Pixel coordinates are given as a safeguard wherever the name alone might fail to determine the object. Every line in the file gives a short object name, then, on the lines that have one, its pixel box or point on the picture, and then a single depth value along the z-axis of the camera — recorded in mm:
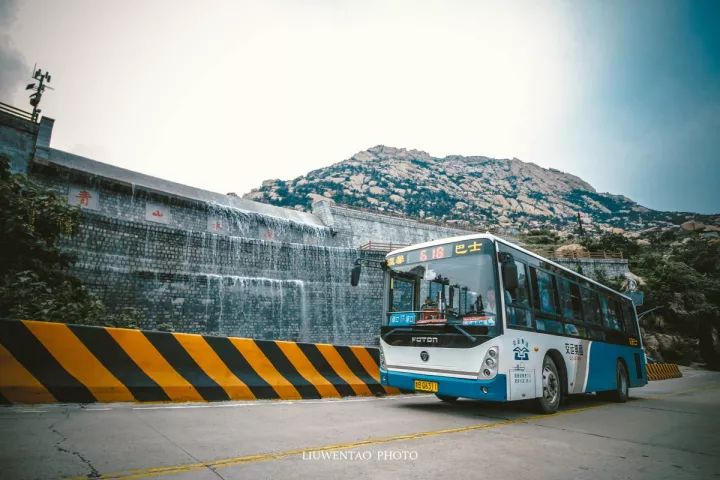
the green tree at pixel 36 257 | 7438
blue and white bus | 5441
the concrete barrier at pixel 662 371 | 17938
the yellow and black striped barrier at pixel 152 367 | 4195
